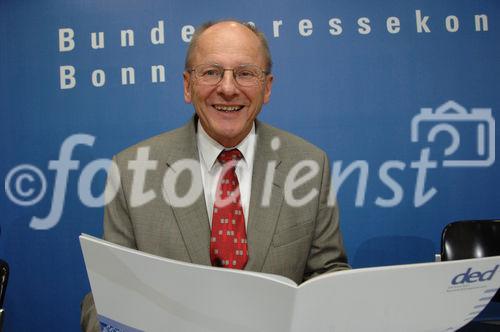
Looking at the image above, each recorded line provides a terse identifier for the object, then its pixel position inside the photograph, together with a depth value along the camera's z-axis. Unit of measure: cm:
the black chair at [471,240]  224
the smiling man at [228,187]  155
